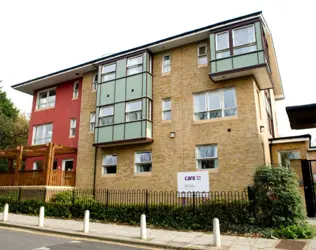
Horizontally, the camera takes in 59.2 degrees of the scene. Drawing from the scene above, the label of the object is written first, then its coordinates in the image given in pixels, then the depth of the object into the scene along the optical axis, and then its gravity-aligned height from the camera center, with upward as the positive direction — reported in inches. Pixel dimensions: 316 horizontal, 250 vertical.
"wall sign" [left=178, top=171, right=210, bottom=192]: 583.8 +12.2
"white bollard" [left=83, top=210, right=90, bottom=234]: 421.1 -53.9
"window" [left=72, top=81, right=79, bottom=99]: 872.1 +296.4
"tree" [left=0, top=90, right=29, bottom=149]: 1258.0 +249.7
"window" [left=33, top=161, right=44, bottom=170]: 897.0 +69.6
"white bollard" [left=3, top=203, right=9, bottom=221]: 522.8 -49.9
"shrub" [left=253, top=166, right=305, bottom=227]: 395.5 -15.8
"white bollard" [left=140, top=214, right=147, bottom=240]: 373.5 -54.4
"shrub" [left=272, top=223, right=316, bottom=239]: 364.5 -58.4
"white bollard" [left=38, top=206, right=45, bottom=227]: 470.7 -50.0
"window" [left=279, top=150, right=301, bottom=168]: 632.1 +71.8
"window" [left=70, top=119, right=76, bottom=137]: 841.9 +177.2
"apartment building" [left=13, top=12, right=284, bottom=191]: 583.2 +180.5
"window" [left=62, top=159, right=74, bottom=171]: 836.0 +65.1
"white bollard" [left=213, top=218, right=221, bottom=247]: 332.8 -54.2
